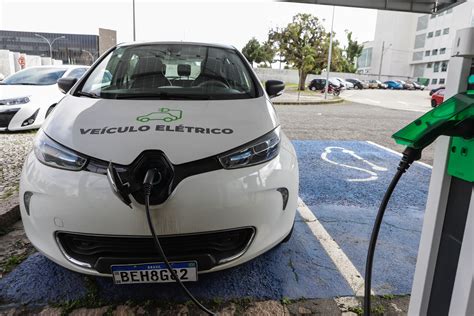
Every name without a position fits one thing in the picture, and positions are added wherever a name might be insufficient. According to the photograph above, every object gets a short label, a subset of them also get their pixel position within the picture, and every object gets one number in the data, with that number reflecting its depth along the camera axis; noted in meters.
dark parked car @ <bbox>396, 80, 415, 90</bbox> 50.14
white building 58.80
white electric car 1.71
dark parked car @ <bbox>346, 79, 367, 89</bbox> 44.30
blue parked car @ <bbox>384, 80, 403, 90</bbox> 49.78
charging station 0.91
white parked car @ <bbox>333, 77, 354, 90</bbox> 37.94
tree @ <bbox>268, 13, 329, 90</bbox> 30.85
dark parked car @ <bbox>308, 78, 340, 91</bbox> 34.19
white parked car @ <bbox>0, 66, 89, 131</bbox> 6.31
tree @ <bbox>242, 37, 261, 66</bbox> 60.88
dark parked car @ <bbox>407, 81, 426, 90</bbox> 51.34
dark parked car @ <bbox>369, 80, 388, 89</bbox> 48.99
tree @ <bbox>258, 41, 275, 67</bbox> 32.88
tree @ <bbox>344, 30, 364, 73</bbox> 67.71
